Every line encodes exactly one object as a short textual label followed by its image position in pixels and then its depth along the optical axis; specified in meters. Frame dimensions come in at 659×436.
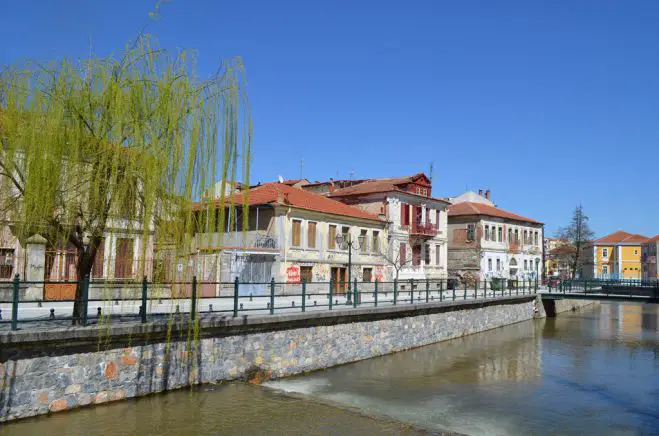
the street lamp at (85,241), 11.94
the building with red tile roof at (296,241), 30.18
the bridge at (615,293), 33.34
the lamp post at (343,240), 35.16
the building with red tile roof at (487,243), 50.84
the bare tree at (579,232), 68.94
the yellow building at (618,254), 93.62
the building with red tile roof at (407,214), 40.00
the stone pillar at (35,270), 19.59
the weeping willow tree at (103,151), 10.47
